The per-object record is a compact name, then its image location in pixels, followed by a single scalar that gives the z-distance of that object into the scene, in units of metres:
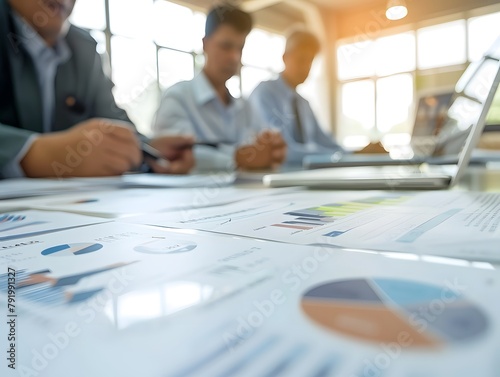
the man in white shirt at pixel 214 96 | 1.57
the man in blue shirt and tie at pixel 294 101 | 2.03
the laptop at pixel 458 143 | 0.37
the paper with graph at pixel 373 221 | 0.17
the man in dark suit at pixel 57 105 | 0.58
